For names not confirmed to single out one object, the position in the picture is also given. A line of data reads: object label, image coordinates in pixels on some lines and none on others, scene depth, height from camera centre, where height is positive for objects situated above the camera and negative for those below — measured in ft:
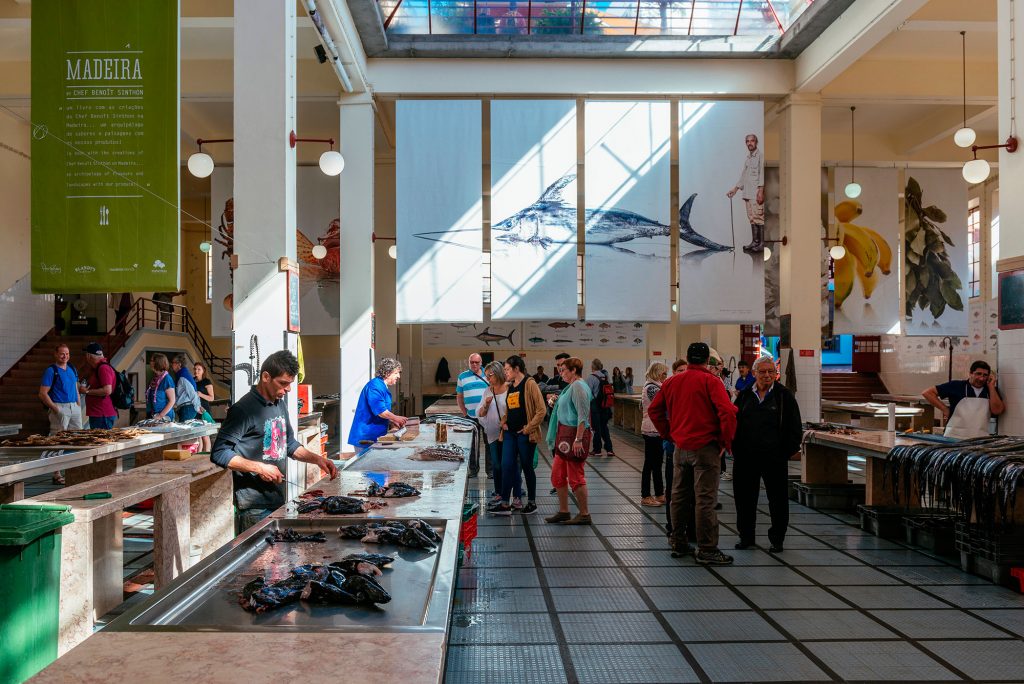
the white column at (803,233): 45.73 +6.45
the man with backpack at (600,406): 43.83 -3.65
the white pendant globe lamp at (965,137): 35.50 +9.29
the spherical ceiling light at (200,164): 33.55 +7.75
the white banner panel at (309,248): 55.16 +6.93
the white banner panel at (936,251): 54.65 +6.37
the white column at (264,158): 26.78 +6.50
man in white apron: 26.73 -2.19
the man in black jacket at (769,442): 21.71 -2.75
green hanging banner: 20.44 +5.24
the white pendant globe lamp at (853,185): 49.98 +9.99
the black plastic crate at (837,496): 29.27 -5.74
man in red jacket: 20.39 -2.33
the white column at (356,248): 45.19 +5.61
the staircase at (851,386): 74.13 -4.24
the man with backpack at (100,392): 33.47 -2.00
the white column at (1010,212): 26.13 +4.45
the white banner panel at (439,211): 45.93 +7.82
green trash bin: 11.18 -3.53
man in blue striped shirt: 31.60 -1.73
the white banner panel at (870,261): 52.85 +5.47
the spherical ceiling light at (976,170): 32.22 +7.06
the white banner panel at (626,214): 46.60 +7.67
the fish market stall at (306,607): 6.64 -2.71
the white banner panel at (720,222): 46.85 +7.20
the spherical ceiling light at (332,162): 33.09 +7.70
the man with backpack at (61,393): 31.07 -1.87
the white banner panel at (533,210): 46.14 +7.89
